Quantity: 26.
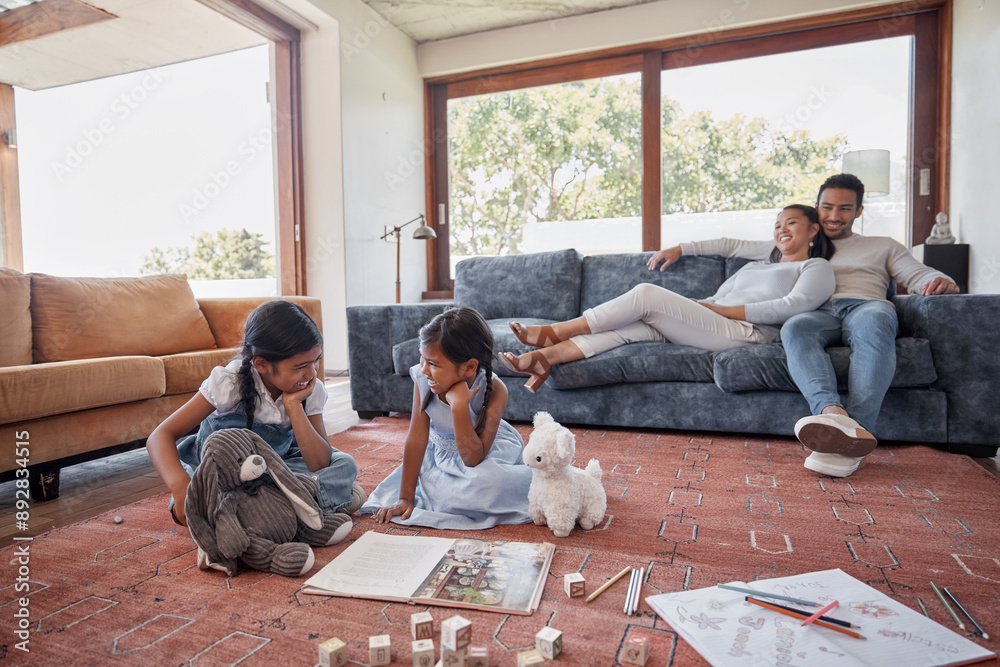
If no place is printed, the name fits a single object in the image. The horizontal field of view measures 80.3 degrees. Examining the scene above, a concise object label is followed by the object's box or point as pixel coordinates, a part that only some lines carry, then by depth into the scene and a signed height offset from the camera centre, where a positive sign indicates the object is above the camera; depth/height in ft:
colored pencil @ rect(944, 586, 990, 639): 2.96 -1.66
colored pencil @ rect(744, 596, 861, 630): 2.92 -1.57
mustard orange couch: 5.43 -0.48
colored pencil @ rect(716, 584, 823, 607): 3.18 -1.58
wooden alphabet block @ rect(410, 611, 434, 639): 2.91 -1.55
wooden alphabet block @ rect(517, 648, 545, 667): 2.62 -1.55
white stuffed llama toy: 4.19 -1.33
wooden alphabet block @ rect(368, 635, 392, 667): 2.73 -1.57
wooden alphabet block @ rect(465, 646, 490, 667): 2.67 -1.57
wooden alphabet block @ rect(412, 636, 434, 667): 2.68 -1.56
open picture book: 3.36 -1.61
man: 5.68 -0.32
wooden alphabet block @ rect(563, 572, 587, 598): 3.38 -1.59
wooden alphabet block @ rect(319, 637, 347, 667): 2.72 -1.57
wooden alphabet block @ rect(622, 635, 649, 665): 2.71 -1.58
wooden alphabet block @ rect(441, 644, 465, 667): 2.67 -1.57
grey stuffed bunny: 3.71 -1.28
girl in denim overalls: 4.25 -0.71
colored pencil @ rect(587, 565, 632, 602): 3.39 -1.63
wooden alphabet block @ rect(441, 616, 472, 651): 2.69 -1.48
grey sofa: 6.63 -0.76
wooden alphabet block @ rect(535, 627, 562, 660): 2.78 -1.58
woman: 7.56 -0.09
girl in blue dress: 4.48 -1.08
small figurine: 10.70 +1.25
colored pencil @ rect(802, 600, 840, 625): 2.95 -1.58
